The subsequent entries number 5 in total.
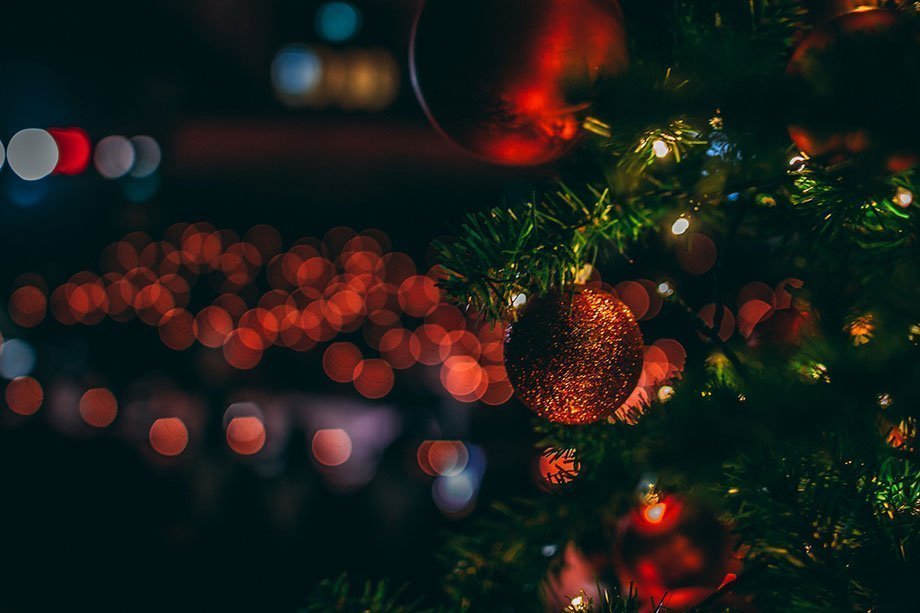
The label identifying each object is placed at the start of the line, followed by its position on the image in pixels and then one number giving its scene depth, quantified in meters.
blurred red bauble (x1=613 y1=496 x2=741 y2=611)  0.88
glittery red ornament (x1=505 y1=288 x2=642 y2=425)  0.77
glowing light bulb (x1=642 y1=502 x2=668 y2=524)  0.90
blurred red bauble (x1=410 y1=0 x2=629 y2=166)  0.73
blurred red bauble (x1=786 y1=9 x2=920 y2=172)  0.37
